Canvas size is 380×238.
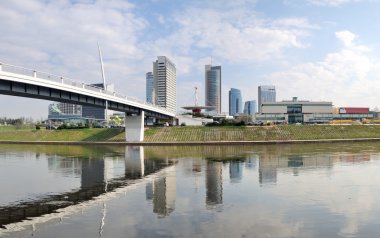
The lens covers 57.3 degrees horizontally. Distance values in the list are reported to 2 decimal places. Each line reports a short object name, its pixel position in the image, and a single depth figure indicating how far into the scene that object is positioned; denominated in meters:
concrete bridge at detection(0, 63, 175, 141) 45.72
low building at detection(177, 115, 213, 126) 141.25
